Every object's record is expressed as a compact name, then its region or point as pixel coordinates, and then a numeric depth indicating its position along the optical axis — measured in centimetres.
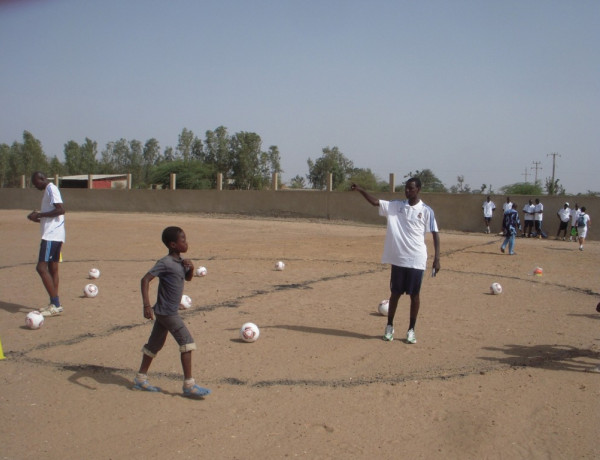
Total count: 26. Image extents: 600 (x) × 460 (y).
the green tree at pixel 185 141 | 7369
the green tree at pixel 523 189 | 4034
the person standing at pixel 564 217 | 2312
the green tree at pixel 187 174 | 4766
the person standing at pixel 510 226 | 1658
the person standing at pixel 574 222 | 2220
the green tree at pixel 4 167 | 6316
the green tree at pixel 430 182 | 3882
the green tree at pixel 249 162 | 4909
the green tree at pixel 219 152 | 5128
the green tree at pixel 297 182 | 5753
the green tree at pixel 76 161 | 7038
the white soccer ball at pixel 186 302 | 831
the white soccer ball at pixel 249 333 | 670
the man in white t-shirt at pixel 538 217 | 2397
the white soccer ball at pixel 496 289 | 1012
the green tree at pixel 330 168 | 5212
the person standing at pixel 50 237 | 793
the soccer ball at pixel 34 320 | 717
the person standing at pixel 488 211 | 2522
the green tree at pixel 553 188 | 4162
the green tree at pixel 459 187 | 4171
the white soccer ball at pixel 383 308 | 823
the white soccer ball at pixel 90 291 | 920
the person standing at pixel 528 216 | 2416
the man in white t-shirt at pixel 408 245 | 671
